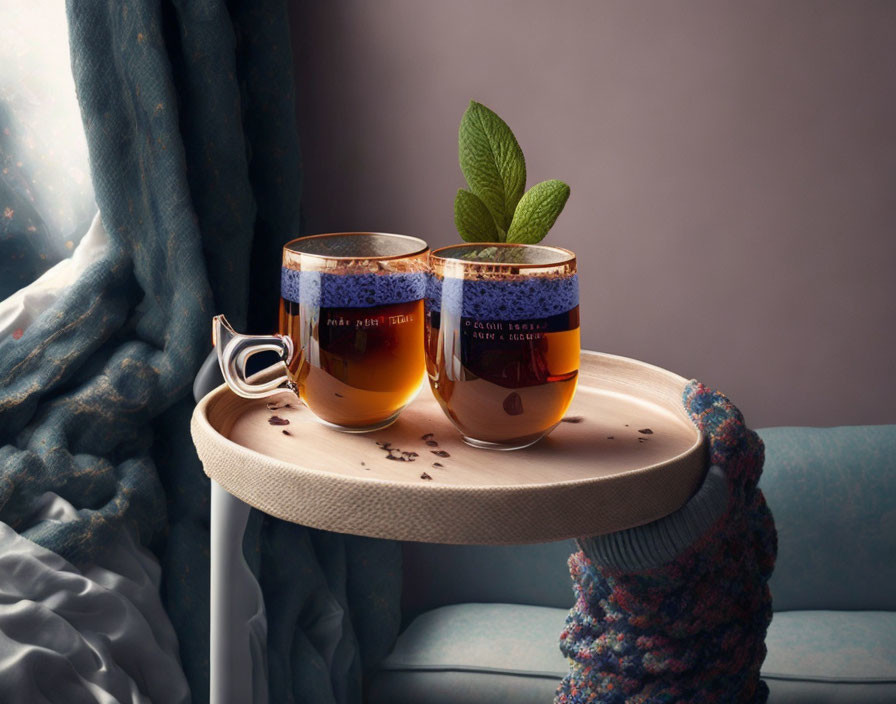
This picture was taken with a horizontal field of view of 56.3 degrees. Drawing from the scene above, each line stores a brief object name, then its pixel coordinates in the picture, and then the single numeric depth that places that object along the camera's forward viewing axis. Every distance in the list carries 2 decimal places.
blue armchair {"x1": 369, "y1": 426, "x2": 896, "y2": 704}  1.27
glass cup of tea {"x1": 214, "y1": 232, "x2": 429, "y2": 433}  0.71
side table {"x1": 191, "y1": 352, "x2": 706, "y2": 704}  0.63
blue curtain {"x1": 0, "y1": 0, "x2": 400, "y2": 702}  1.00
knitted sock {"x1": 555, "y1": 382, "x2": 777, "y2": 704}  0.76
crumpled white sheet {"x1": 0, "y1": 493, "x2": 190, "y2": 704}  0.80
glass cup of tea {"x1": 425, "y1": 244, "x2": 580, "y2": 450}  0.68
